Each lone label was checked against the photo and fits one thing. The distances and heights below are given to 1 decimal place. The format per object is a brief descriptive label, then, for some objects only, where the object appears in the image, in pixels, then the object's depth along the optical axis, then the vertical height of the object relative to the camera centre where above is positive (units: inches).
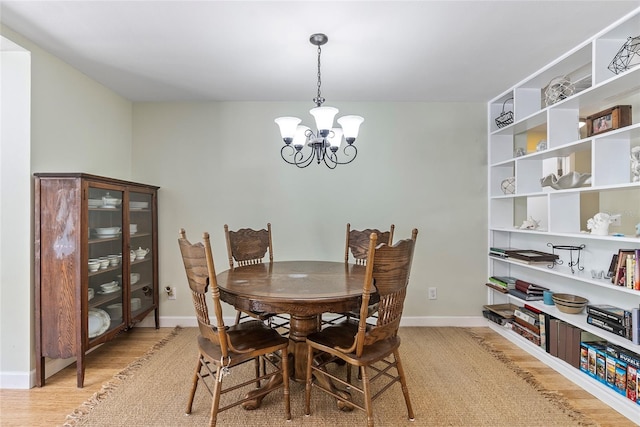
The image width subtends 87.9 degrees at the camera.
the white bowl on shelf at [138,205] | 116.8 +3.5
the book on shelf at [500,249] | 123.7 -13.7
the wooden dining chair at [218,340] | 66.5 -28.1
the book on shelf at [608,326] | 79.8 -28.4
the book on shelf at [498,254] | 124.7 -15.8
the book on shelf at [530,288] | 113.6 -25.8
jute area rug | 74.5 -46.1
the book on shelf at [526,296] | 112.6 -28.4
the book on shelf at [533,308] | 109.3 -32.0
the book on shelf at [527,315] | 110.3 -35.1
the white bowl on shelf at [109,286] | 104.1 -23.0
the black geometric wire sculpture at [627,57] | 79.0 +38.5
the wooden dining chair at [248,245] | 110.7 -10.8
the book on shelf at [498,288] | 123.5 -28.7
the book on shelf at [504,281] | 123.6 -25.8
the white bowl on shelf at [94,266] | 96.3 -15.1
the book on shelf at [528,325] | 109.4 -38.2
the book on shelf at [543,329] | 104.3 -36.7
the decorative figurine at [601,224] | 85.7 -2.7
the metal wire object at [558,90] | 97.3 +37.2
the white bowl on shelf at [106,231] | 100.8 -5.3
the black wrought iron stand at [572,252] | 99.7 -11.8
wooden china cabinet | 89.1 -14.2
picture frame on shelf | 82.6 +24.4
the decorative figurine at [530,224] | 116.4 -3.7
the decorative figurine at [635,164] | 78.4 +11.8
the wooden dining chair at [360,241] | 110.4 -9.5
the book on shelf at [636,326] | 76.2 -25.9
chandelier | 80.5 +21.8
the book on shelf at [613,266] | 86.6 -13.9
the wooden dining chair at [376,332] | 64.2 -24.8
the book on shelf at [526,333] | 108.9 -41.0
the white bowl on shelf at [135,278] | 118.8 -23.2
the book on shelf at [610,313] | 80.0 -25.3
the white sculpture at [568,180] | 94.9 +9.9
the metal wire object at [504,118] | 126.6 +37.5
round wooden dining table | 68.4 -16.9
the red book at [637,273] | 75.7 -13.8
